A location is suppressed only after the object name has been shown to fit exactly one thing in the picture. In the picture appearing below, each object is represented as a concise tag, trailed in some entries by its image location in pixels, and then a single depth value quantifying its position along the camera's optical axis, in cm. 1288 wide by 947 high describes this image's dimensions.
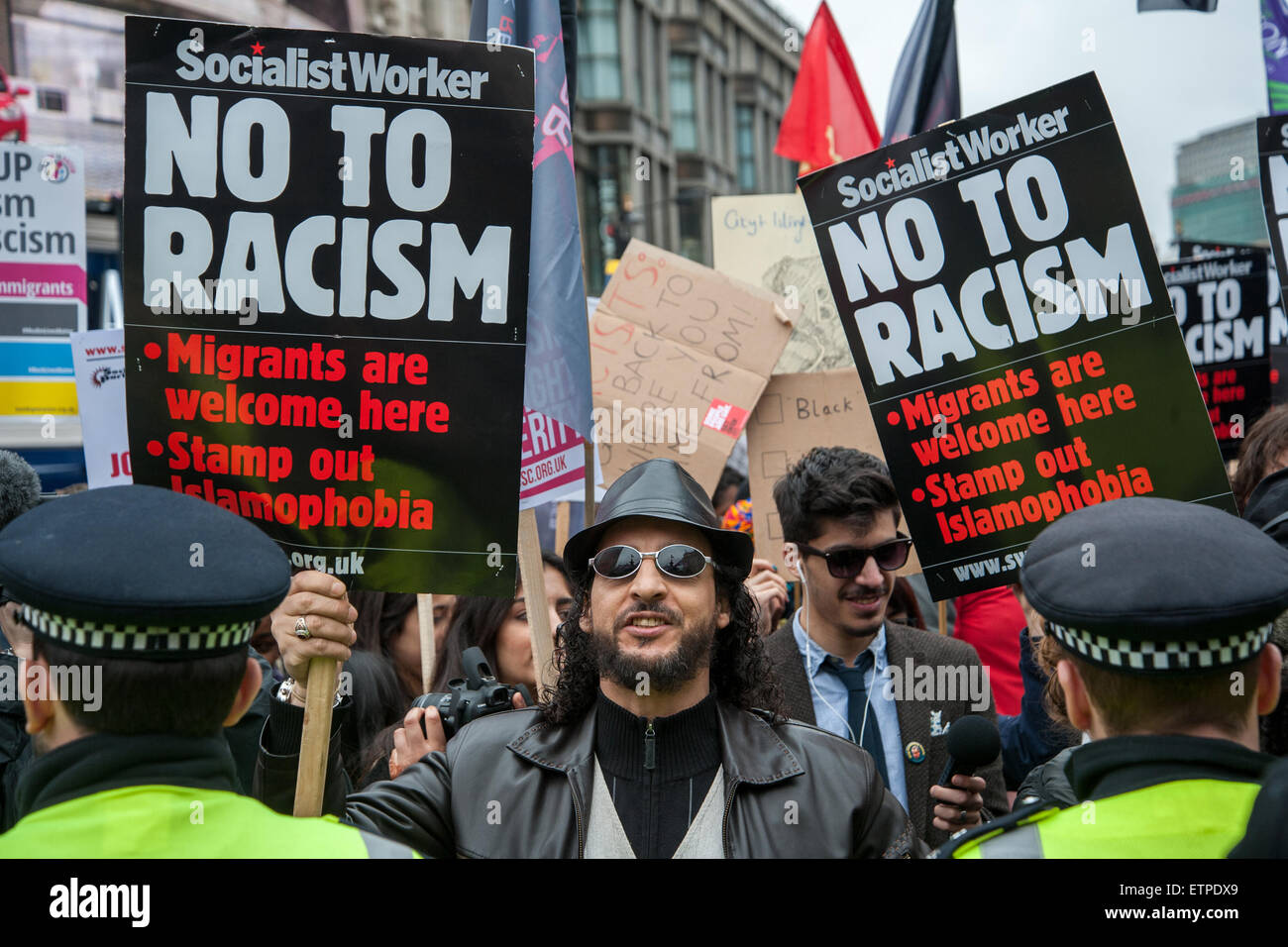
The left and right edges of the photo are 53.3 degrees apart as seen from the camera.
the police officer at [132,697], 181
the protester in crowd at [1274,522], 252
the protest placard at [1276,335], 637
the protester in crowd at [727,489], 738
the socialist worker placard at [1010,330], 345
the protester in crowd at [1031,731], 369
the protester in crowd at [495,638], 443
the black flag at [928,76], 654
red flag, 786
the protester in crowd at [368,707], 406
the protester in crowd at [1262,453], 382
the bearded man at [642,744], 265
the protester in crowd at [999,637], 499
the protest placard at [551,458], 464
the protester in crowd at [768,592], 445
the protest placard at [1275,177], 440
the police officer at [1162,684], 188
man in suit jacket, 382
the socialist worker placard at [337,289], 304
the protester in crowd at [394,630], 466
